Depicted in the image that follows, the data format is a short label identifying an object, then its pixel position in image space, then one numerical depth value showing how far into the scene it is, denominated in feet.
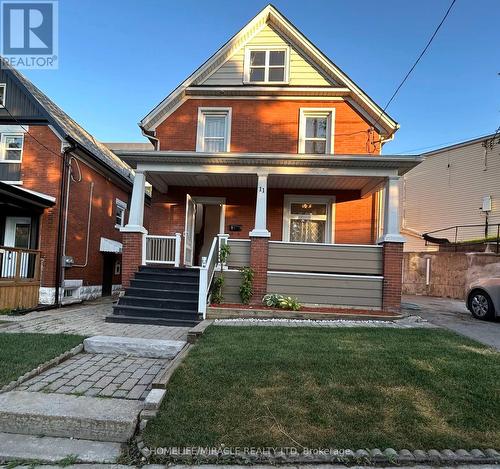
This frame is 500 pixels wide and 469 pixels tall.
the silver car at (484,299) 29.17
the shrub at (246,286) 28.96
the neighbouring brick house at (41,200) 35.19
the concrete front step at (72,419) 10.64
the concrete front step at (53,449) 9.64
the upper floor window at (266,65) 39.60
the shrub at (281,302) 28.22
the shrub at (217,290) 29.43
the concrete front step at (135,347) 17.76
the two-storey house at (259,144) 32.42
